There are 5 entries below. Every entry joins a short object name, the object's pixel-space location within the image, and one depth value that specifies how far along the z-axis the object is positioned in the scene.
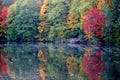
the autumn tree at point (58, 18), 80.62
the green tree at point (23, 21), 87.94
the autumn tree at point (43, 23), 85.66
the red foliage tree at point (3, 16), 91.38
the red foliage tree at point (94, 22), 61.59
